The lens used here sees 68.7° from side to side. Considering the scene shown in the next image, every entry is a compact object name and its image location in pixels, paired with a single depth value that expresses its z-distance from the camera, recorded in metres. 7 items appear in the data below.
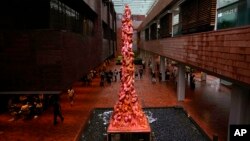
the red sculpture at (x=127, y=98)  9.45
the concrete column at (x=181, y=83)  15.21
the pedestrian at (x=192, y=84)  18.48
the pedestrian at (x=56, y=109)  11.15
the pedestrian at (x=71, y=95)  14.84
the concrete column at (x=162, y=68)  22.89
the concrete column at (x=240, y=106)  7.96
